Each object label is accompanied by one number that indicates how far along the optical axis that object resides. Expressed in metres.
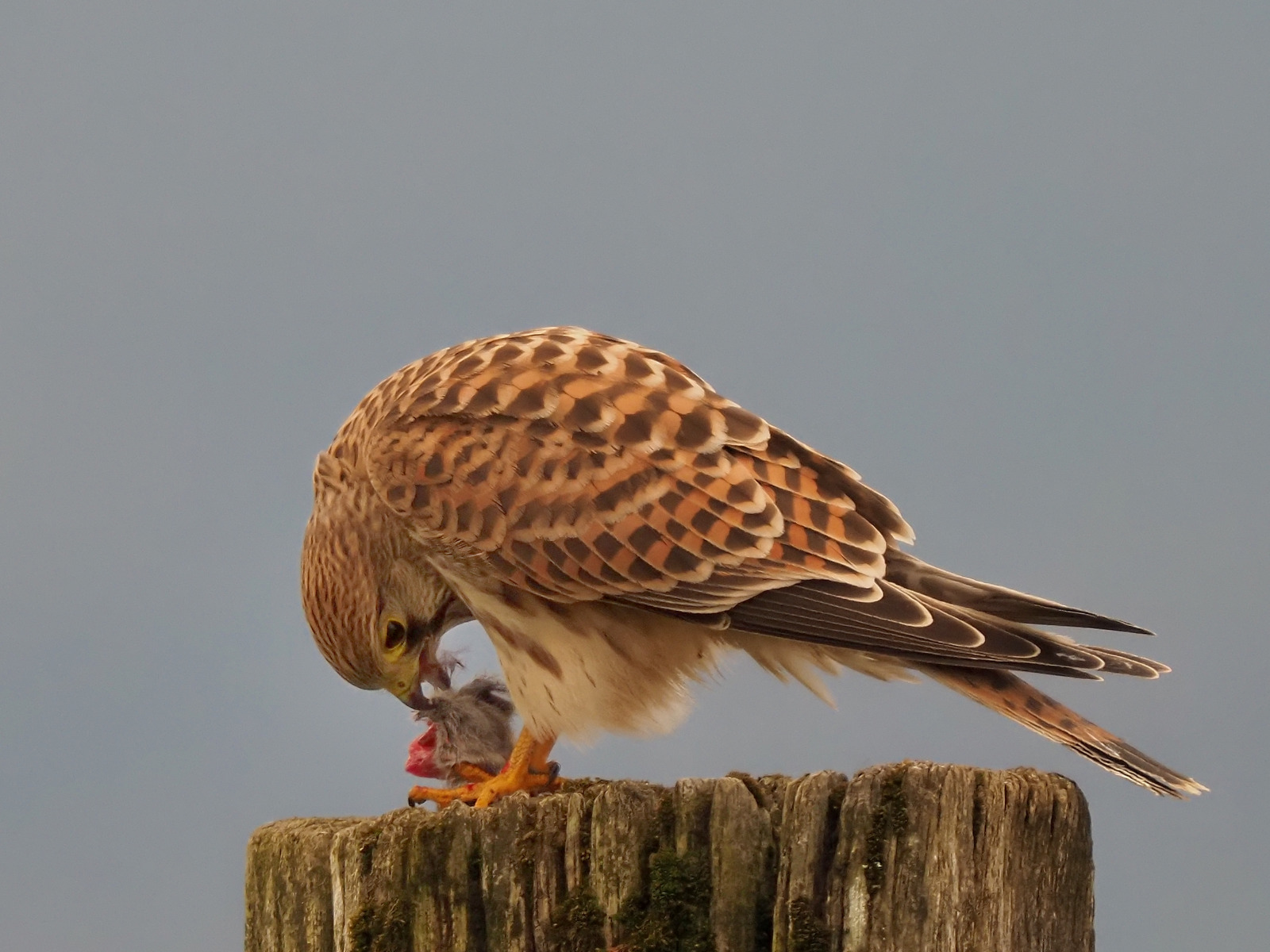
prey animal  8.50
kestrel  7.07
